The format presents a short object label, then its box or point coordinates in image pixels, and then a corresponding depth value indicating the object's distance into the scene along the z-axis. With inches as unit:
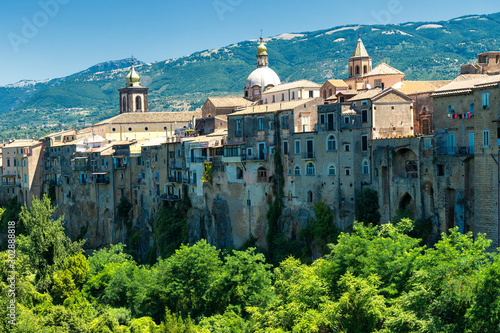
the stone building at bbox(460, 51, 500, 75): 2938.0
